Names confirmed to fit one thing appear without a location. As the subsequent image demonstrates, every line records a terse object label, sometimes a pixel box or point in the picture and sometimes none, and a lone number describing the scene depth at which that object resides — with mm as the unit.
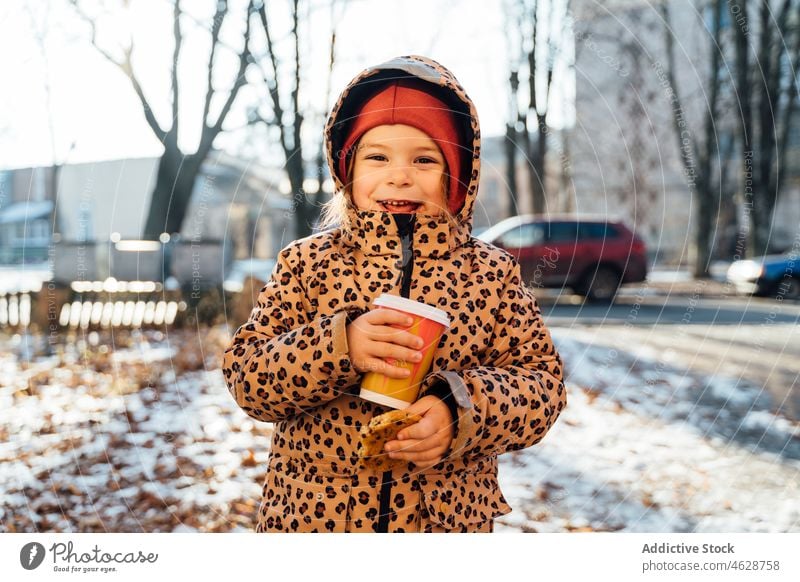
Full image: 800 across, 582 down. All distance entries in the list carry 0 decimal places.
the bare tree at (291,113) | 4070
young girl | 1685
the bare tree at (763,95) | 14805
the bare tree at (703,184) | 17234
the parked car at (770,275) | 13055
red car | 12102
